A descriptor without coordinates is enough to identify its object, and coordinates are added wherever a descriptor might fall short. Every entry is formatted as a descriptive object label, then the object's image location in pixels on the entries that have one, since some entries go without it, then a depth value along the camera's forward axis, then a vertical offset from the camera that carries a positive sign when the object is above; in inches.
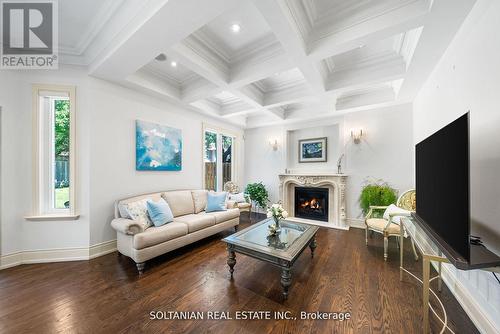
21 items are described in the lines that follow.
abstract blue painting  128.1 +14.3
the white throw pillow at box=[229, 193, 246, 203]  183.8 -31.3
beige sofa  91.7 -35.5
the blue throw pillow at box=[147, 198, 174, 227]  106.7 -27.6
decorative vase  100.4 -30.3
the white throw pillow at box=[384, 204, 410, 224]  109.1 -26.8
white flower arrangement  99.8 -25.2
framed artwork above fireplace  183.3 +17.2
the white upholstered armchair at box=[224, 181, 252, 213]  185.5 -24.6
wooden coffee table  72.3 -35.4
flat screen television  43.9 -5.1
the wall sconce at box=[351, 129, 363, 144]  161.6 +27.4
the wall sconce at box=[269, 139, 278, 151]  206.5 +25.1
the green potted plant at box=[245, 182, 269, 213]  200.8 -29.6
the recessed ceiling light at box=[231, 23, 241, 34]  82.5 +62.7
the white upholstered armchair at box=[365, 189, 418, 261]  102.0 -32.6
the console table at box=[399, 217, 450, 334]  51.9 -26.2
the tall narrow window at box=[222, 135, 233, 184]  209.8 +9.6
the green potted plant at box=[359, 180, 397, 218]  142.6 -22.5
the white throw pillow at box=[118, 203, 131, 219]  105.6 -25.7
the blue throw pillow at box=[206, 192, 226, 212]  145.0 -28.2
